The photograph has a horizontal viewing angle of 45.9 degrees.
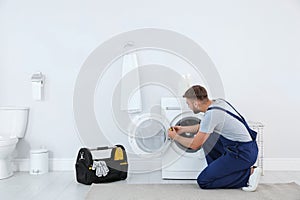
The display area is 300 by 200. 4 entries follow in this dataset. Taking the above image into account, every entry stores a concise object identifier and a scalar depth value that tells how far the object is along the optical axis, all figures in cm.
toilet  367
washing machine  356
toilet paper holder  405
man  300
